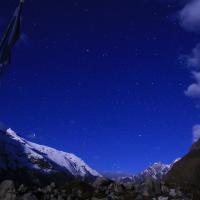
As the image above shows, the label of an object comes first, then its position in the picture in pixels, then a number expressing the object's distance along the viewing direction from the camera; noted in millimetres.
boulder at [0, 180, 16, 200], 14862
